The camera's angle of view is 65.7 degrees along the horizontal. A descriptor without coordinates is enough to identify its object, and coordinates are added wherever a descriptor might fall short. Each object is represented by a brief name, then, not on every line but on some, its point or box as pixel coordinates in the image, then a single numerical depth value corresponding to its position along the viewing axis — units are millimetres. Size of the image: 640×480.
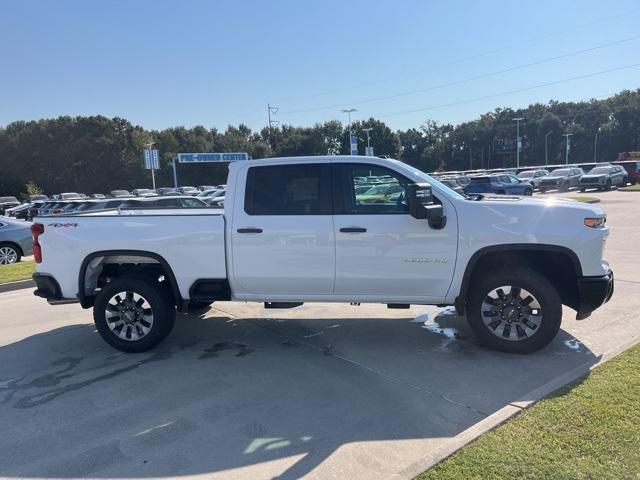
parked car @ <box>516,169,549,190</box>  43594
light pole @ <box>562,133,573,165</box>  91938
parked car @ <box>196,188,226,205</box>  29125
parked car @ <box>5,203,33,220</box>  33816
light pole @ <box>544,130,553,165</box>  103250
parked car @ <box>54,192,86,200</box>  45441
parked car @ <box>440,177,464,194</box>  31584
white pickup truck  4770
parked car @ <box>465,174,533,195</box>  31312
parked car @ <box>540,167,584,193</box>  37500
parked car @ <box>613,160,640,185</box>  37312
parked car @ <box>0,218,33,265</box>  12672
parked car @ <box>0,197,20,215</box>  43656
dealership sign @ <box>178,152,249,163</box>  37781
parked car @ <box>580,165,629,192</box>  33594
